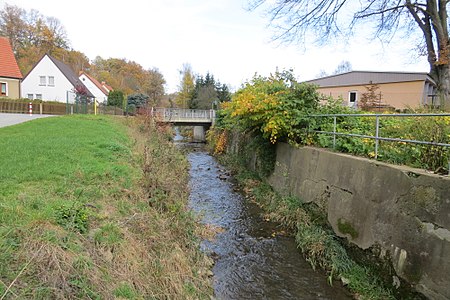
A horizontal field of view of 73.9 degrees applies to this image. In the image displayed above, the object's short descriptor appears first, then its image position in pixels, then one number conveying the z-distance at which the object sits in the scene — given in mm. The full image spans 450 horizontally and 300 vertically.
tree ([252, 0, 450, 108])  14133
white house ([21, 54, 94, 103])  38344
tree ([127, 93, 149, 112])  38050
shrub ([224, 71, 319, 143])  8719
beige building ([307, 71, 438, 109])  29345
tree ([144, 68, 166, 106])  59750
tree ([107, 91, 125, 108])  40375
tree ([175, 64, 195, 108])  56531
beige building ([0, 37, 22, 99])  31547
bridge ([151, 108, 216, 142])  31188
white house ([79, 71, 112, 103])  46812
